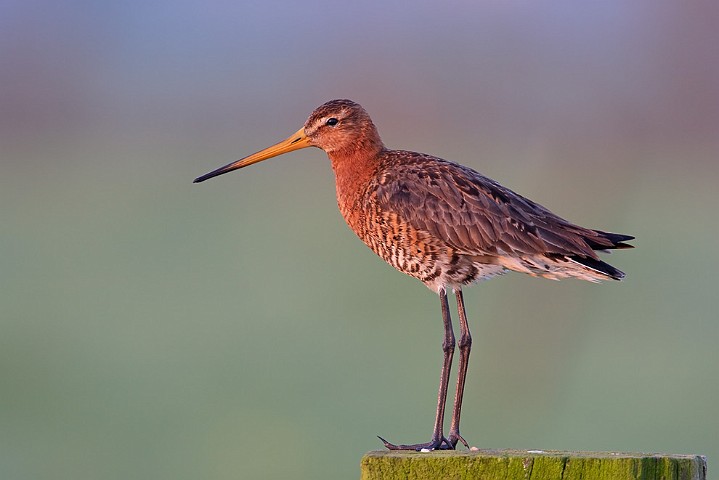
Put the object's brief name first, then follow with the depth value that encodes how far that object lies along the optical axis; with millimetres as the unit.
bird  14117
